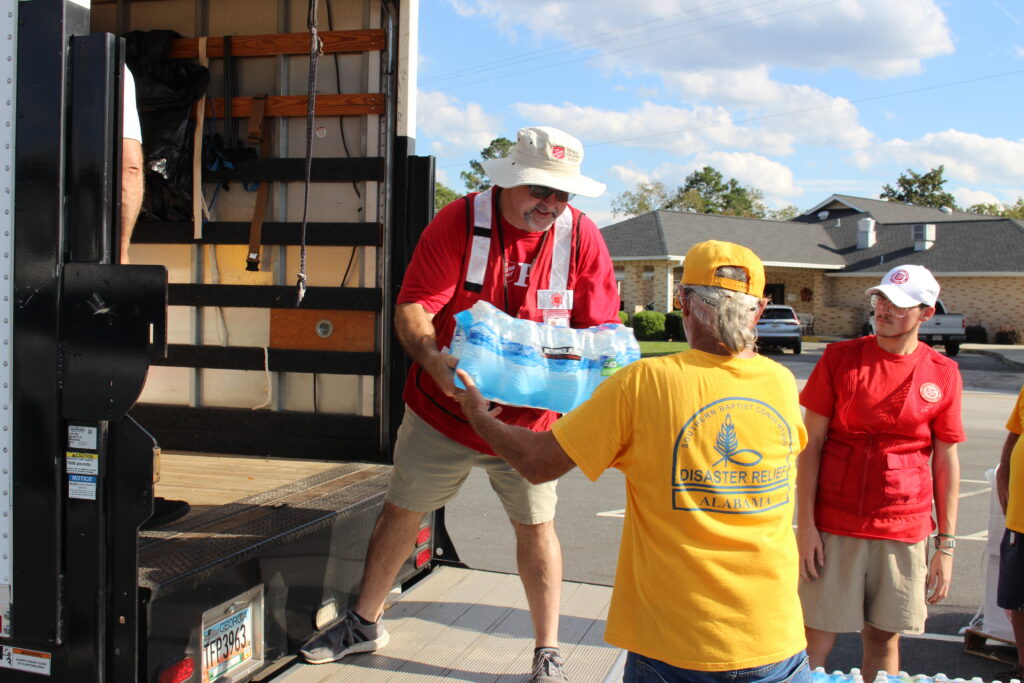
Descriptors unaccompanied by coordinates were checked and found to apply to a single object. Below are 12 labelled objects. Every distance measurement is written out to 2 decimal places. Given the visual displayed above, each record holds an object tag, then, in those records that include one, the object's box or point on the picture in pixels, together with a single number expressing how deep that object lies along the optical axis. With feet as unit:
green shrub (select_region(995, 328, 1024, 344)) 114.32
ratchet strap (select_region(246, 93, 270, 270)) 15.96
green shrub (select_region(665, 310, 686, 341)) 110.93
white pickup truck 97.86
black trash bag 16.40
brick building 121.60
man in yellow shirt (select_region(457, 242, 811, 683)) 6.89
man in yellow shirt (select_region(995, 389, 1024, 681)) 12.12
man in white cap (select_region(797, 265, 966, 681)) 10.77
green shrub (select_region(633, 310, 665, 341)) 111.14
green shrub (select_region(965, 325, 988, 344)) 118.73
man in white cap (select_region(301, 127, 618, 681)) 10.44
